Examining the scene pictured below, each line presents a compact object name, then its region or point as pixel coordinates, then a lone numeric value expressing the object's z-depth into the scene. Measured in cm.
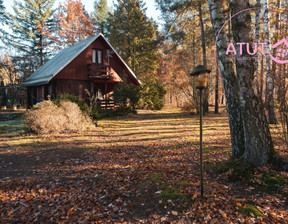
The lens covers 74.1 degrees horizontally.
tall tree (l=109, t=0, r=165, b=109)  2516
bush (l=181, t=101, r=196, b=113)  1777
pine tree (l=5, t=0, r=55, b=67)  2772
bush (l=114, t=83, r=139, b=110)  1800
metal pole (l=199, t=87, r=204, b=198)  371
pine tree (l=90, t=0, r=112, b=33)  3471
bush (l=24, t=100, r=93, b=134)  1016
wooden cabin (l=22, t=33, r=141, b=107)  1675
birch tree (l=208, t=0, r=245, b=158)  473
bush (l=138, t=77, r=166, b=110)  2474
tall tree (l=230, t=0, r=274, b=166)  413
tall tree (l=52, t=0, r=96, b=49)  2759
